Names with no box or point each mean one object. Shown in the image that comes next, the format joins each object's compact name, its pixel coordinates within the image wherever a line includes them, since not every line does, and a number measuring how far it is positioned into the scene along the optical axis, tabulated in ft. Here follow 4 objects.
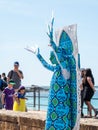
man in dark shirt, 42.78
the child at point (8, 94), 39.73
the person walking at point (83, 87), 35.48
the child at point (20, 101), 37.09
